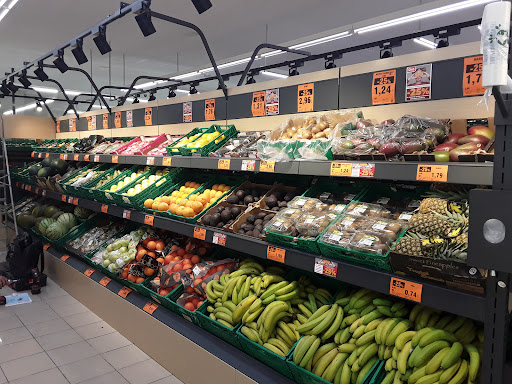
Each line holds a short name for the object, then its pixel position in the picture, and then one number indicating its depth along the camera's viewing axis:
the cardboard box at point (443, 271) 1.47
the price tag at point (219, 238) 2.63
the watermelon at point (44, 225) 5.37
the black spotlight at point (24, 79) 6.03
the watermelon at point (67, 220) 5.22
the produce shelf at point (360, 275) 1.48
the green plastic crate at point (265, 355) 2.12
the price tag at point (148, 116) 4.96
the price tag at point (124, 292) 3.54
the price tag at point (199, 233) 2.79
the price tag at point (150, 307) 3.17
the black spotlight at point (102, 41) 3.89
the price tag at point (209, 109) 4.00
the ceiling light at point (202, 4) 3.24
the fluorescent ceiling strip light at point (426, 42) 7.92
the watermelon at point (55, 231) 5.07
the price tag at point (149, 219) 3.31
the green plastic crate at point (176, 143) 3.39
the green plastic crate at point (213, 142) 3.15
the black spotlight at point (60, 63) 4.95
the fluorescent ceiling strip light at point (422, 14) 4.76
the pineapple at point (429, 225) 1.70
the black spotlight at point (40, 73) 5.52
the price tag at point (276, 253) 2.22
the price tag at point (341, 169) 1.98
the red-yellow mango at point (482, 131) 1.90
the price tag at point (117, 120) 5.67
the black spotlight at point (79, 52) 4.36
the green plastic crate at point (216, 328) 2.43
